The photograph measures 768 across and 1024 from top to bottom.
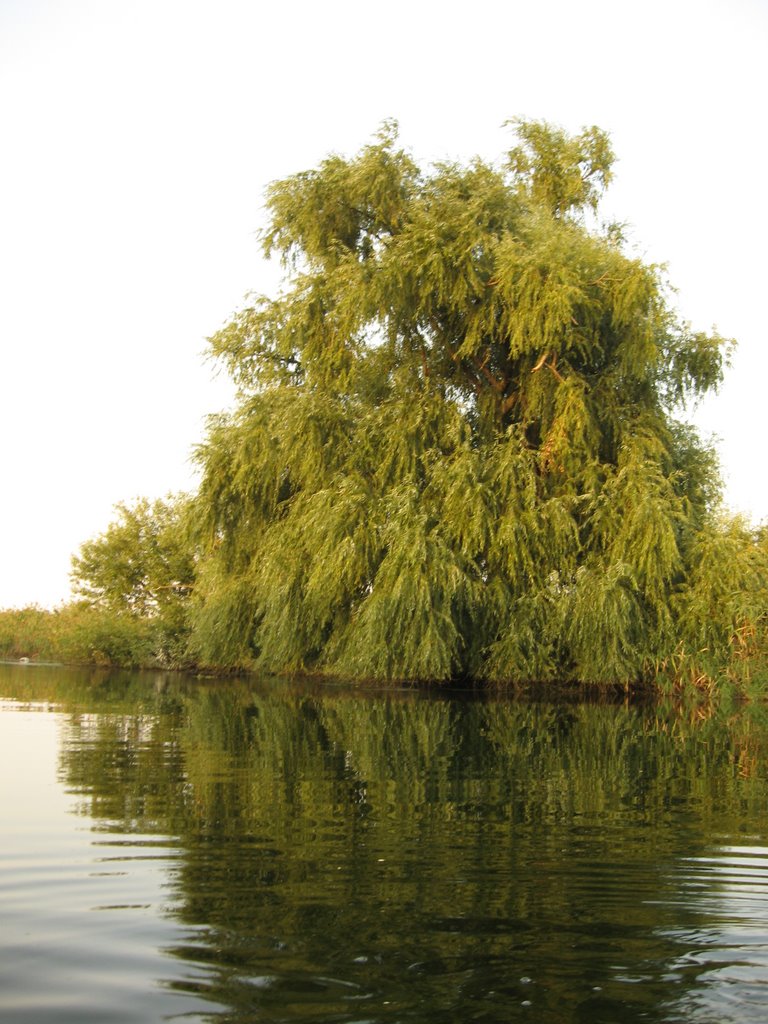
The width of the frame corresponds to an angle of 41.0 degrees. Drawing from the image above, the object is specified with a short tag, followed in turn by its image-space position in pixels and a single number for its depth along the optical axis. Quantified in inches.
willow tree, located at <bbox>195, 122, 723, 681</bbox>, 673.6
